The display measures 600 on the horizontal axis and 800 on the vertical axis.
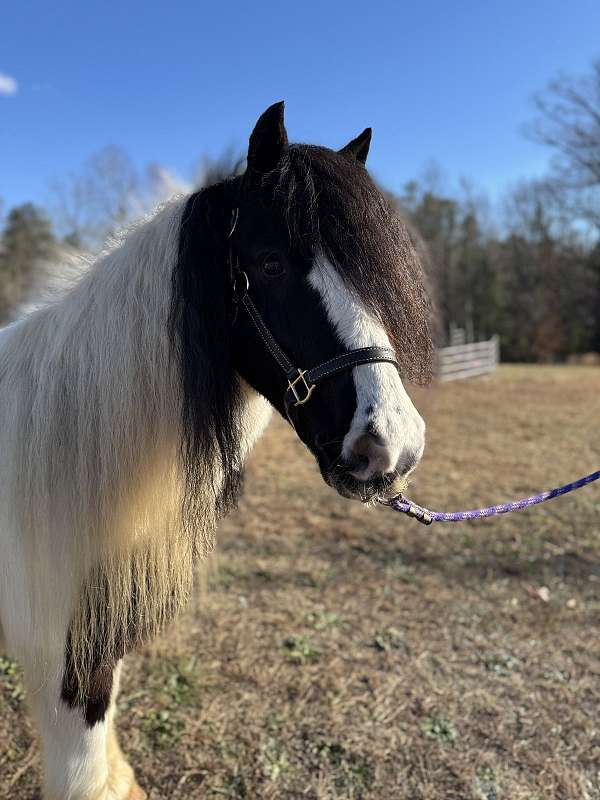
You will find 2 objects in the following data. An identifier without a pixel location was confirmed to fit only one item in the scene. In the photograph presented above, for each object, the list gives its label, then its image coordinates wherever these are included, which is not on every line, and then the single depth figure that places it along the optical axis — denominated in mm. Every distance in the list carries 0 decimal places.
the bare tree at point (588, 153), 23469
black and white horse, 1313
